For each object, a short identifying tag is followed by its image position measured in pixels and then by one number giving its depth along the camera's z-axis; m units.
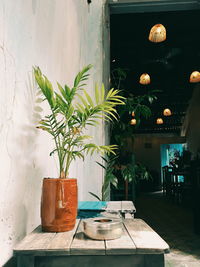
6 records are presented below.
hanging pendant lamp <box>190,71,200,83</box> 6.11
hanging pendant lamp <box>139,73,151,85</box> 6.04
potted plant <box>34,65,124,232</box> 1.04
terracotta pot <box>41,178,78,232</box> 1.04
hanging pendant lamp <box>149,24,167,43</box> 4.15
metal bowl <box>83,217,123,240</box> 0.94
